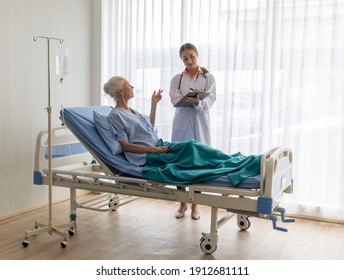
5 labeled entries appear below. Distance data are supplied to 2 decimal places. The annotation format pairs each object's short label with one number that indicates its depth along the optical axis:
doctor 3.66
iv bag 3.01
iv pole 3.03
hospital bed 2.64
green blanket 2.75
